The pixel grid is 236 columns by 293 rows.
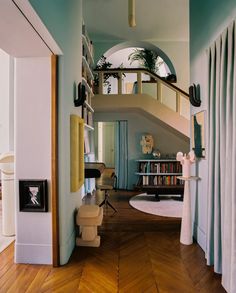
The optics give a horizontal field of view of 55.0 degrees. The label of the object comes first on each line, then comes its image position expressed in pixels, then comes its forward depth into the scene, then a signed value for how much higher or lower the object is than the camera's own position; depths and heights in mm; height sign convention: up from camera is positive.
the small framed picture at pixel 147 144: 6352 -26
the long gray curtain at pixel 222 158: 1831 -129
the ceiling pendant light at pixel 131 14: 2941 +1687
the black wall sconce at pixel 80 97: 2932 +610
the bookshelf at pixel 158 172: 5848 -761
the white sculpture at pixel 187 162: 2906 -243
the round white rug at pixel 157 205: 4261 -1303
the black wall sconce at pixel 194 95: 2857 +625
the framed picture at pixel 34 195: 2424 -561
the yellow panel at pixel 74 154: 2748 -143
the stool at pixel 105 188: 4330 -872
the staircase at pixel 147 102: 5566 +1013
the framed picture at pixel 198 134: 2752 +120
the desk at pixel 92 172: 3467 -447
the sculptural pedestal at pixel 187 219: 2873 -966
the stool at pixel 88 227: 2811 -1046
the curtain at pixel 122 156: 6430 -370
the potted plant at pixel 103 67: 5973 +1994
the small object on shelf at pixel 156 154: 6230 -302
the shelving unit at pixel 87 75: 4177 +1423
